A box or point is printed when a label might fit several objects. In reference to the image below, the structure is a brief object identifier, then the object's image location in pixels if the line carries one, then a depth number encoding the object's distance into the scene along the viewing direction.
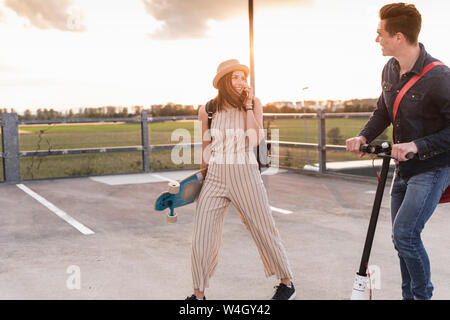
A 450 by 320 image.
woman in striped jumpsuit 4.25
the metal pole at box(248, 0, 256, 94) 8.89
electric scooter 3.54
